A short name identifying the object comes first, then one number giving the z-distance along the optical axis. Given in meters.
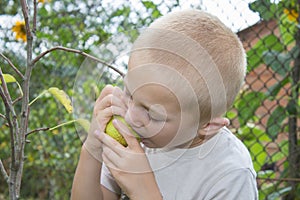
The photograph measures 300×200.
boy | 0.98
